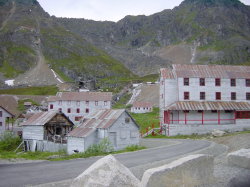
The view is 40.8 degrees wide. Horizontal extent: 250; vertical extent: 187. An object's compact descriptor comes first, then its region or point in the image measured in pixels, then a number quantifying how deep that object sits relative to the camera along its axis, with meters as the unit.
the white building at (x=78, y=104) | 86.88
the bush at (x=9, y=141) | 50.81
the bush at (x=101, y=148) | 32.63
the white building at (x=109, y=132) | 37.16
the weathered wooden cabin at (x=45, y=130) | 46.88
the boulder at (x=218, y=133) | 40.76
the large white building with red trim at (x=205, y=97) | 46.50
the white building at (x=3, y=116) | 65.50
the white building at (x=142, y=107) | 104.25
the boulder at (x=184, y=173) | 11.89
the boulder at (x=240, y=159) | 16.20
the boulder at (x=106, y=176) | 12.63
